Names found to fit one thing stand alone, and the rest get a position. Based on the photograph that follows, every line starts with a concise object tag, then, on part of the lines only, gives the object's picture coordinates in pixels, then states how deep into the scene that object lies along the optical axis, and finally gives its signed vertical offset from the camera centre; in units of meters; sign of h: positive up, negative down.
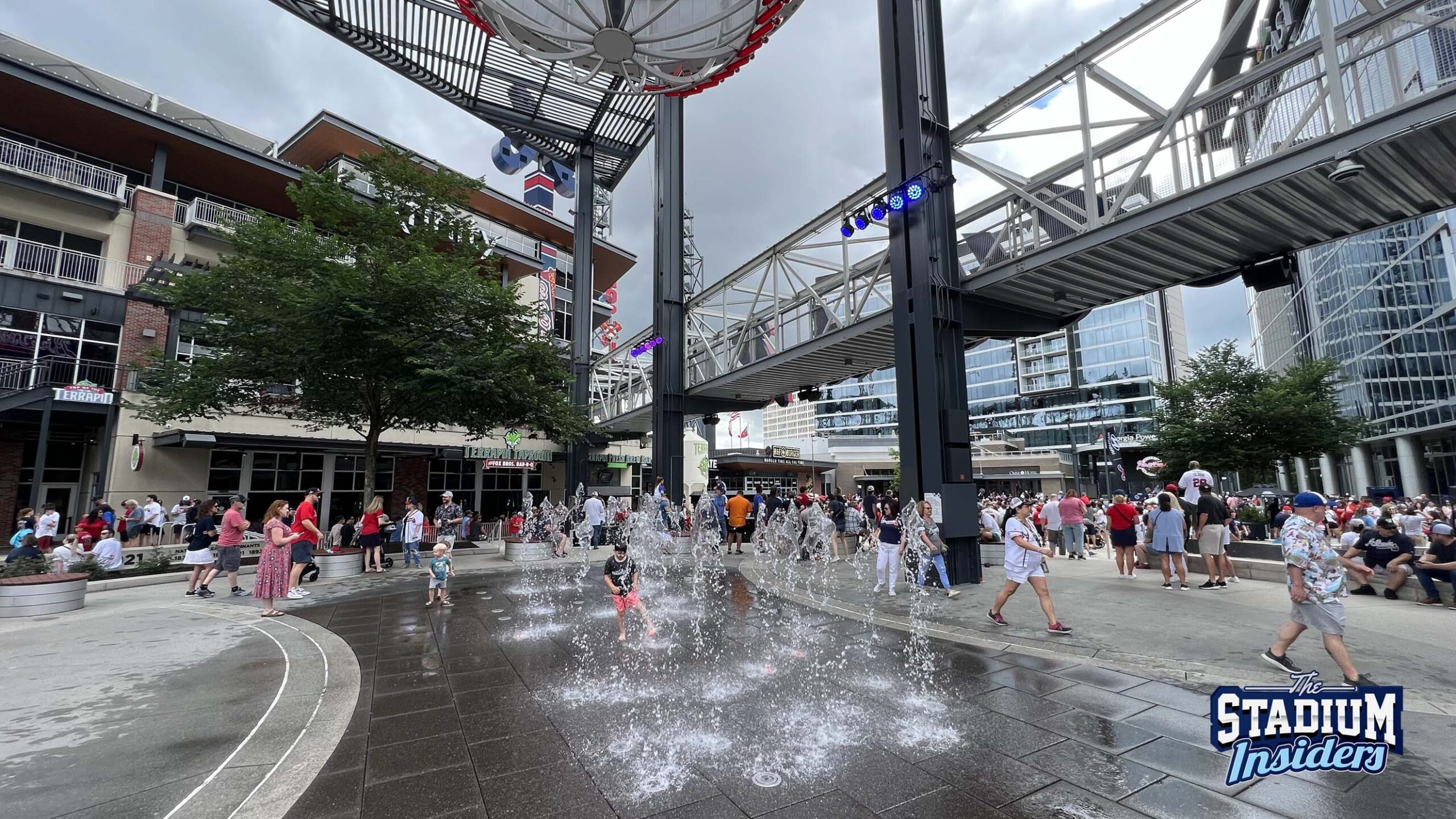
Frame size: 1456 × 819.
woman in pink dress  8.97 -1.11
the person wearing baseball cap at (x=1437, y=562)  8.38 -1.22
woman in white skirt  10.77 -1.06
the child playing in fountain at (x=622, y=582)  7.21 -1.17
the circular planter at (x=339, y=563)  13.12 -1.64
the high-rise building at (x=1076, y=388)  72.81 +12.96
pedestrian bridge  7.38 +4.30
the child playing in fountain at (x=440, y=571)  9.63 -1.35
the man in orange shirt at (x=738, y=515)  16.81 -0.86
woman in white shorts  7.25 -0.97
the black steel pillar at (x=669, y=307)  21.75 +6.87
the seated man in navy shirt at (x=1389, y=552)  8.91 -1.17
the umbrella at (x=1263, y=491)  46.98 -1.09
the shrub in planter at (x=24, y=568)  9.41 -1.20
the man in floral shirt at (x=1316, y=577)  5.12 -0.86
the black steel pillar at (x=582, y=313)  30.20 +9.01
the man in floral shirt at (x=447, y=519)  16.75 -0.92
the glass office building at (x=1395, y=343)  31.59 +8.13
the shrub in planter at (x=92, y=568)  11.70 -1.50
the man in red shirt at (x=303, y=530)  10.58 -0.72
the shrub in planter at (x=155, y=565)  12.78 -1.60
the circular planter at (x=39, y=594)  8.91 -1.55
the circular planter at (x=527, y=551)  16.08 -1.72
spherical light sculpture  9.06 +7.36
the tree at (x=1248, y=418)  22.83 +2.41
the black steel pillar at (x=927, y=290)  11.15 +3.74
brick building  18.91 +6.58
